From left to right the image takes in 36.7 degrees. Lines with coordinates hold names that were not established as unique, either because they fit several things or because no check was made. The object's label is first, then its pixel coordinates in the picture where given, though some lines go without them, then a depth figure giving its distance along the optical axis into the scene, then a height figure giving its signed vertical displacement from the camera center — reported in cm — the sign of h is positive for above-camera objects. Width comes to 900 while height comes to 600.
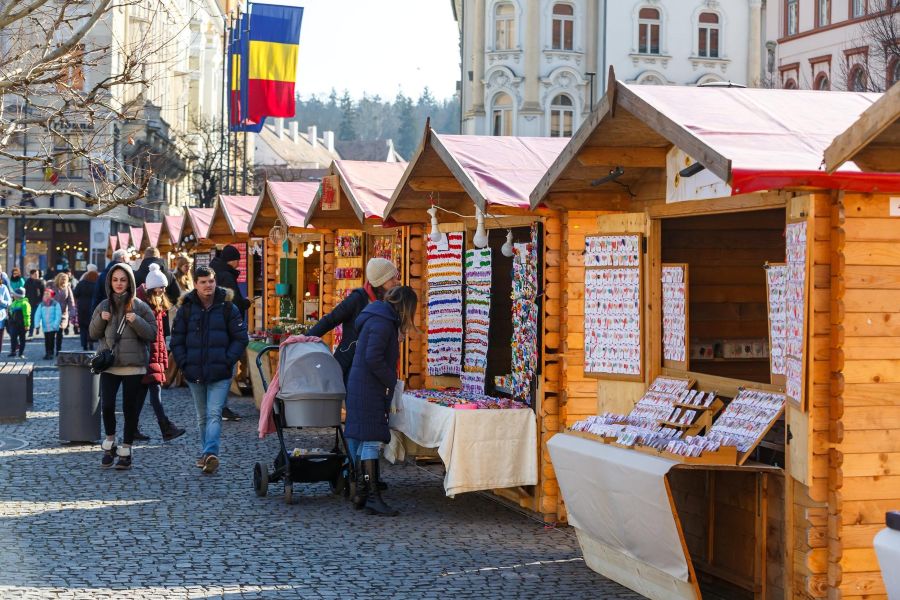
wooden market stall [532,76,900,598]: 647 -27
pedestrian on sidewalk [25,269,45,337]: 2873 +51
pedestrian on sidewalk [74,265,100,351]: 2277 +32
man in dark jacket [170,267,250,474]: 1105 -27
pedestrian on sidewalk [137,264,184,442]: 1211 -36
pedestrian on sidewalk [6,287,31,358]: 2481 -11
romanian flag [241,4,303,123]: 2661 +508
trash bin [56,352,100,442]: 1298 -83
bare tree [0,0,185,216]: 1165 +198
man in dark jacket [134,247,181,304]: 1809 +54
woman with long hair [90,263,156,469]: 1145 -24
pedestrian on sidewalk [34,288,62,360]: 2502 -11
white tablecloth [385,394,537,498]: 944 -93
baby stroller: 1008 -68
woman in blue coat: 954 -44
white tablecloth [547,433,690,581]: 663 -96
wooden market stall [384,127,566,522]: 959 +13
